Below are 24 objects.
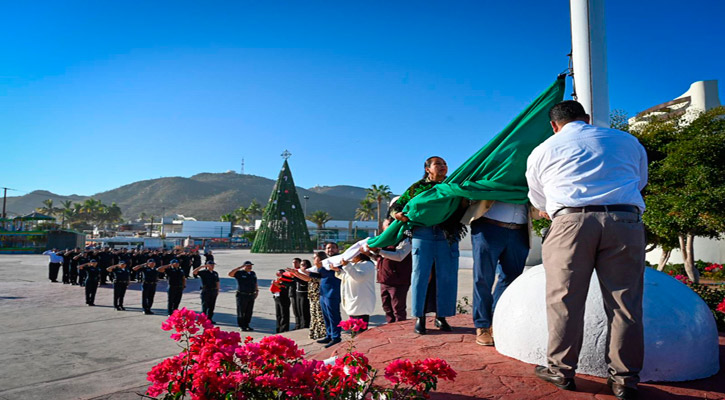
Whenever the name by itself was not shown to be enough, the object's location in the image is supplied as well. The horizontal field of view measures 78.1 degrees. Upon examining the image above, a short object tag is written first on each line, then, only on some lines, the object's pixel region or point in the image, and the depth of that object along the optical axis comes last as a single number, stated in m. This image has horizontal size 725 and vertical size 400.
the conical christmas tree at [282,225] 41.41
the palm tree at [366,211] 72.25
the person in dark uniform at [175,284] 11.48
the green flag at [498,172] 3.23
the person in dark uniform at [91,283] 12.64
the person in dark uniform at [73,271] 17.86
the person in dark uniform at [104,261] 17.70
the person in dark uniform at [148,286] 11.59
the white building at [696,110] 23.58
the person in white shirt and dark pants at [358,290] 7.08
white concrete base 2.48
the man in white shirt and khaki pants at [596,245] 2.21
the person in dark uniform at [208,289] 10.18
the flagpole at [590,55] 6.03
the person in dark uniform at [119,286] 12.02
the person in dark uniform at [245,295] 9.58
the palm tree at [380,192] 64.50
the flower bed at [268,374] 2.03
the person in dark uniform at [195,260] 22.84
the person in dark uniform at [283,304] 9.23
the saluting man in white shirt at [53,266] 18.77
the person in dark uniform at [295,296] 9.18
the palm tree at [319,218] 69.19
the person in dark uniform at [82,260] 16.95
